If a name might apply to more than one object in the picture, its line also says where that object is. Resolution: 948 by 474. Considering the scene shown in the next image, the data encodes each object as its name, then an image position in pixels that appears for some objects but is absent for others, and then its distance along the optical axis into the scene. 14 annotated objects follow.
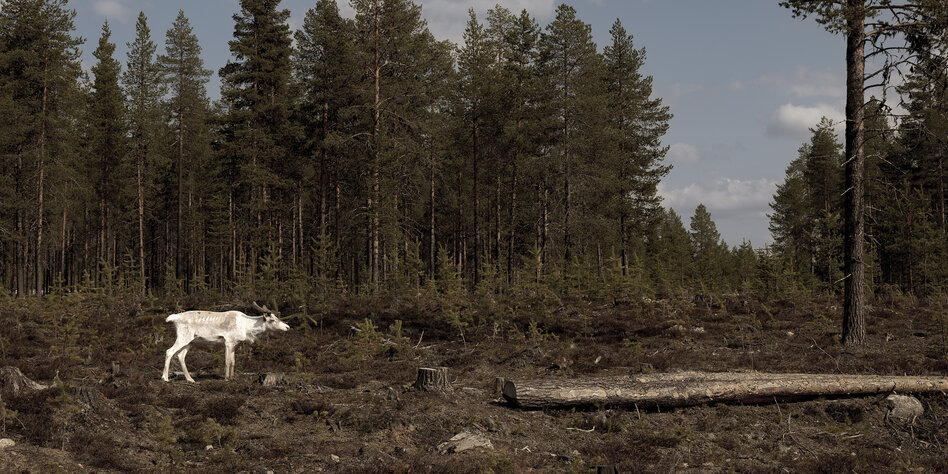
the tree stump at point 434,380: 10.72
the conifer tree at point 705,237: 56.72
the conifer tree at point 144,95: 38.41
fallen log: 9.70
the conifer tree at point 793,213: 51.22
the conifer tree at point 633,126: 37.41
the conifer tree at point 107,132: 37.34
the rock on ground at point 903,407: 9.43
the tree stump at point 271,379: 11.09
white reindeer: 11.35
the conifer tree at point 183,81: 37.25
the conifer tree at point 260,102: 31.36
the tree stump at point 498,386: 10.84
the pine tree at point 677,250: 50.56
